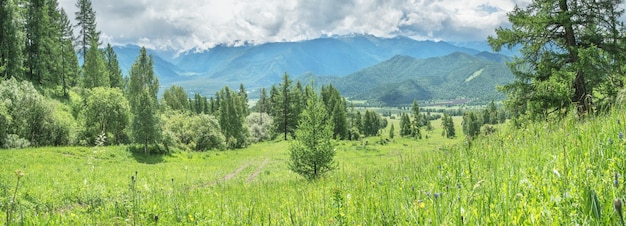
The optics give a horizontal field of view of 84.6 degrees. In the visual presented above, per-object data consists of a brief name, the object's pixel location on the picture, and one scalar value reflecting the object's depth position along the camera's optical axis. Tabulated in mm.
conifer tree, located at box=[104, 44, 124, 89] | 78625
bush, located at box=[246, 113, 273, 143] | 87400
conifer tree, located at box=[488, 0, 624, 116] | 15148
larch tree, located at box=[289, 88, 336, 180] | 17125
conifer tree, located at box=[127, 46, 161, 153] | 40438
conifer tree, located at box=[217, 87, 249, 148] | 69125
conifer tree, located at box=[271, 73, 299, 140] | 88000
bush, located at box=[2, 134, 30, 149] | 30766
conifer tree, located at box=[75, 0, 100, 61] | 70125
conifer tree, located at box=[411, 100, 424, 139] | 109650
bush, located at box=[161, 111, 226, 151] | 58353
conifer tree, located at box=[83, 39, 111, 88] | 58062
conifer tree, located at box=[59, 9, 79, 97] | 54012
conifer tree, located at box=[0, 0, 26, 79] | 43156
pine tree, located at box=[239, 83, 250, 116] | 110162
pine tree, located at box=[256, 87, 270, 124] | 119556
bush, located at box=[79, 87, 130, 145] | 42031
